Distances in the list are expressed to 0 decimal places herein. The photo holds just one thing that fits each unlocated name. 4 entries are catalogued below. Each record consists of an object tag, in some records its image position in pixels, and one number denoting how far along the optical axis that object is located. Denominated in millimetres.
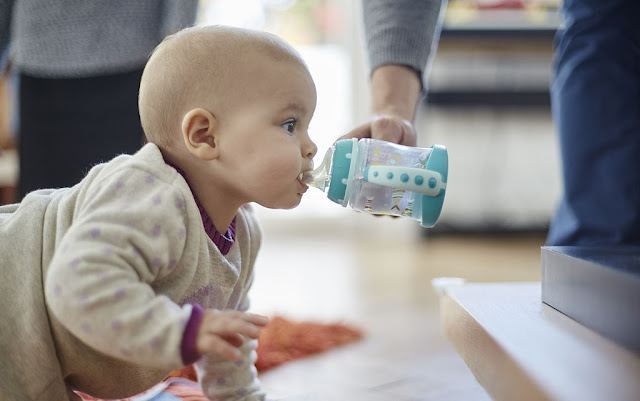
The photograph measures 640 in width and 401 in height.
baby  580
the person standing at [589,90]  1111
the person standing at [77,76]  1153
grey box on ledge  617
